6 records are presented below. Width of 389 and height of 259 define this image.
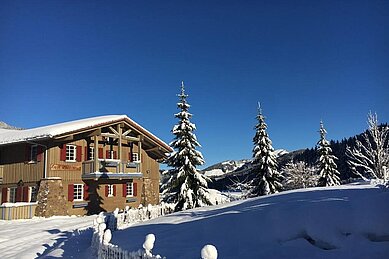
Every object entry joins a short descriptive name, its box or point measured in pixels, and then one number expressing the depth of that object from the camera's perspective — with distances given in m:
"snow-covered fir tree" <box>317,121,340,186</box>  34.12
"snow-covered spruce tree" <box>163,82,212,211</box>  23.31
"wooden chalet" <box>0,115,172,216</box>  25.86
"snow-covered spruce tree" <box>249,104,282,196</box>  27.25
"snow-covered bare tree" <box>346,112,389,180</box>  23.47
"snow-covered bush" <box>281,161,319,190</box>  40.01
